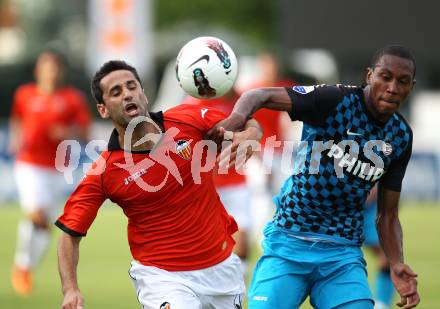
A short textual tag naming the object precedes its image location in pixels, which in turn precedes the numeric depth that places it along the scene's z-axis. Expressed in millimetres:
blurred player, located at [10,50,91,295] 25547
